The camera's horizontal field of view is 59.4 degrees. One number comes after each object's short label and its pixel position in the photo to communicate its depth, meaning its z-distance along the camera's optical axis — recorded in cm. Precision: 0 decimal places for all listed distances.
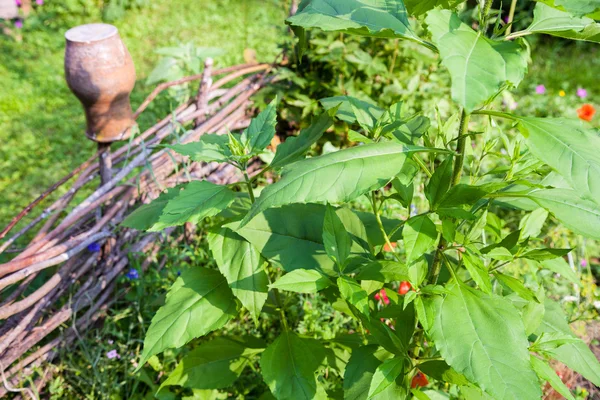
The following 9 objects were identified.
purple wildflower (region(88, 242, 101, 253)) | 198
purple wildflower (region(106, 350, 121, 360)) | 196
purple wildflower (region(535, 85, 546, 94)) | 401
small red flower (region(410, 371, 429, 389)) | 157
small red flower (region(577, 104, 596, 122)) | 347
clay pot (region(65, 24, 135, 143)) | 187
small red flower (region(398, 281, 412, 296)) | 205
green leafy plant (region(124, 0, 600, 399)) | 90
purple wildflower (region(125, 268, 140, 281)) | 207
